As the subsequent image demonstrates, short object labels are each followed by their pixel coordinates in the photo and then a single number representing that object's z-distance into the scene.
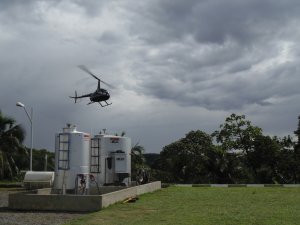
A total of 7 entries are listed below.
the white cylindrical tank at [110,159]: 17.61
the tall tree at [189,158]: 31.74
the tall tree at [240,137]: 34.48
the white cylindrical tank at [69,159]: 13.96
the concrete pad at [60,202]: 11.21
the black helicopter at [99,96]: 19.18
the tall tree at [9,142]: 25.29
